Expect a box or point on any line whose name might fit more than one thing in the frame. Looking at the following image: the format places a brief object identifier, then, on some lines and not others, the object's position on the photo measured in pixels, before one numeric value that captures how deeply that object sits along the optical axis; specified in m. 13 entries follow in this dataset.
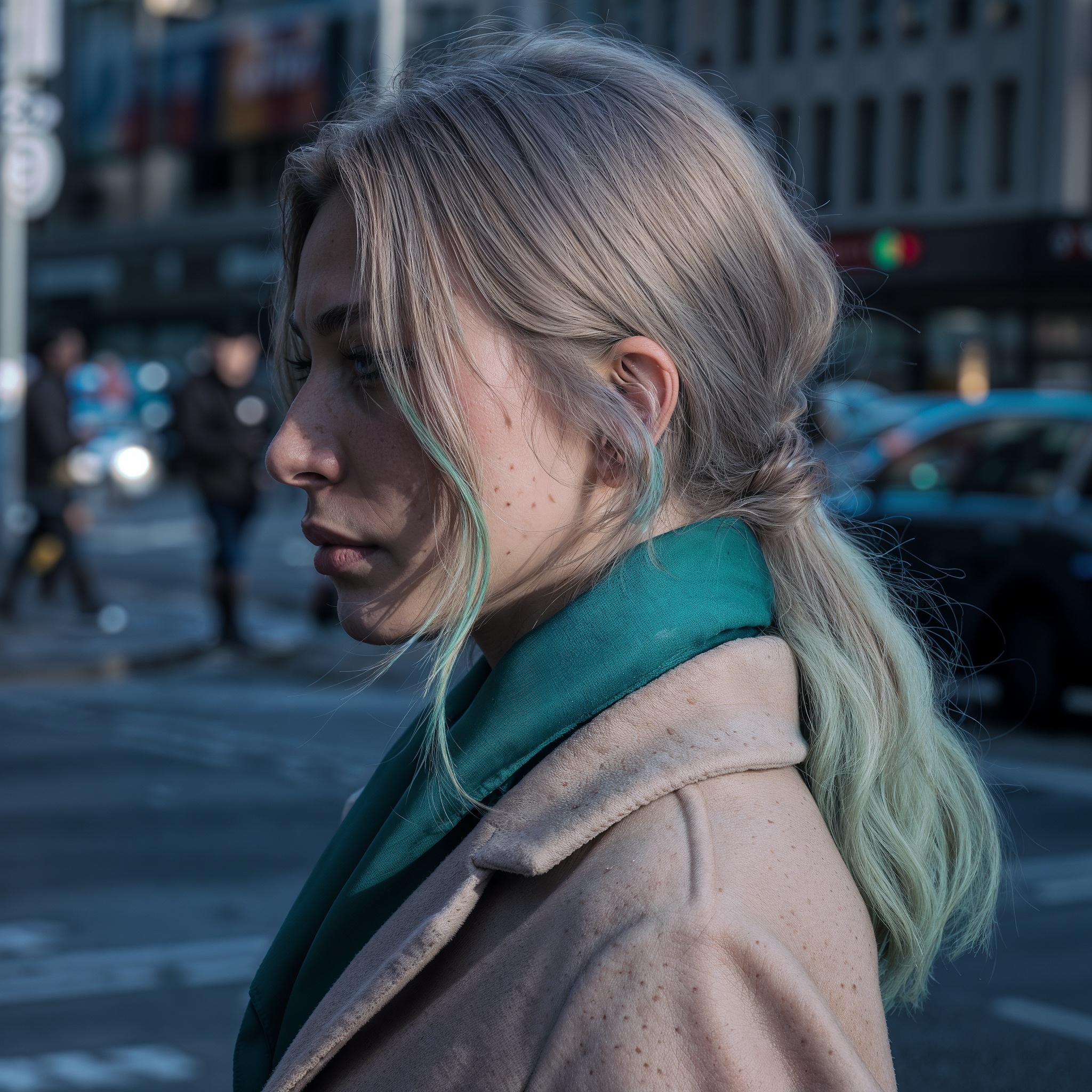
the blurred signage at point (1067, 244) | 31.67
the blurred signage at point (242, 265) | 43.25
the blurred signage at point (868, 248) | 30.26
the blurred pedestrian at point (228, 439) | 11.22
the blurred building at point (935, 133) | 31.62
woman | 1.18
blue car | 9.00
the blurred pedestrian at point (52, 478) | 12.53
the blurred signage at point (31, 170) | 14.20
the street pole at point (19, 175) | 14.15
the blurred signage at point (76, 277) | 47.72
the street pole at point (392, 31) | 18.61
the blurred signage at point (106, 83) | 46.53
